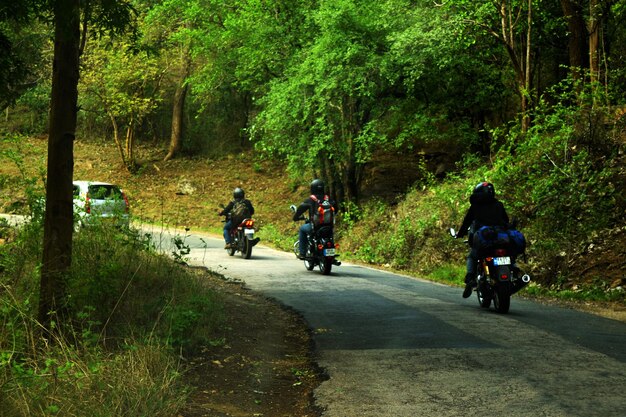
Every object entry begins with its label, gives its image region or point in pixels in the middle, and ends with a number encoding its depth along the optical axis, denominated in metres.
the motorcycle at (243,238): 22.48
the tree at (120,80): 43.03
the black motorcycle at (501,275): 11.98
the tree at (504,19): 23.59
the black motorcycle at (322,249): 18.64
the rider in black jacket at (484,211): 12.59
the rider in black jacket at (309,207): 18.81
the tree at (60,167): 8.70
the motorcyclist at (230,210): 23.28
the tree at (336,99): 26.48
